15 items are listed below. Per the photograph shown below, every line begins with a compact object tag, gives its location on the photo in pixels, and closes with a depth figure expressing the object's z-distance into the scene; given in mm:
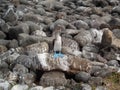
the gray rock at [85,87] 6420
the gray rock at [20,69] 6769
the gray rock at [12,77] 6605
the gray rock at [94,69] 6966
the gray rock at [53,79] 6529
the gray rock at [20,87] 6431
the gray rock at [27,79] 6588
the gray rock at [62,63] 6768
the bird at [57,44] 7543
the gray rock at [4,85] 6436
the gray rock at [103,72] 6866
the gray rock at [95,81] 6572
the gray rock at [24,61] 6942
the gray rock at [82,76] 6686
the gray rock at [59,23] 9180
